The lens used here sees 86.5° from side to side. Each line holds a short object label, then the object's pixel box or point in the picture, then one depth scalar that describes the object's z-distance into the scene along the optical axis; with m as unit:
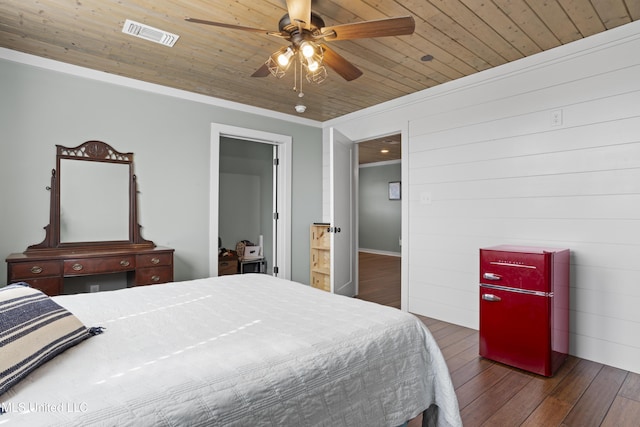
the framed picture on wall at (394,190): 8.36
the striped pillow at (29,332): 0.88
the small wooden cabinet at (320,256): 4.65
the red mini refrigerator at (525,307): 2.37
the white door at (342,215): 3.92
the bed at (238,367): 0.83
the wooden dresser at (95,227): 2.85
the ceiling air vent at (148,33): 2.47
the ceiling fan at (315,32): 1.85
